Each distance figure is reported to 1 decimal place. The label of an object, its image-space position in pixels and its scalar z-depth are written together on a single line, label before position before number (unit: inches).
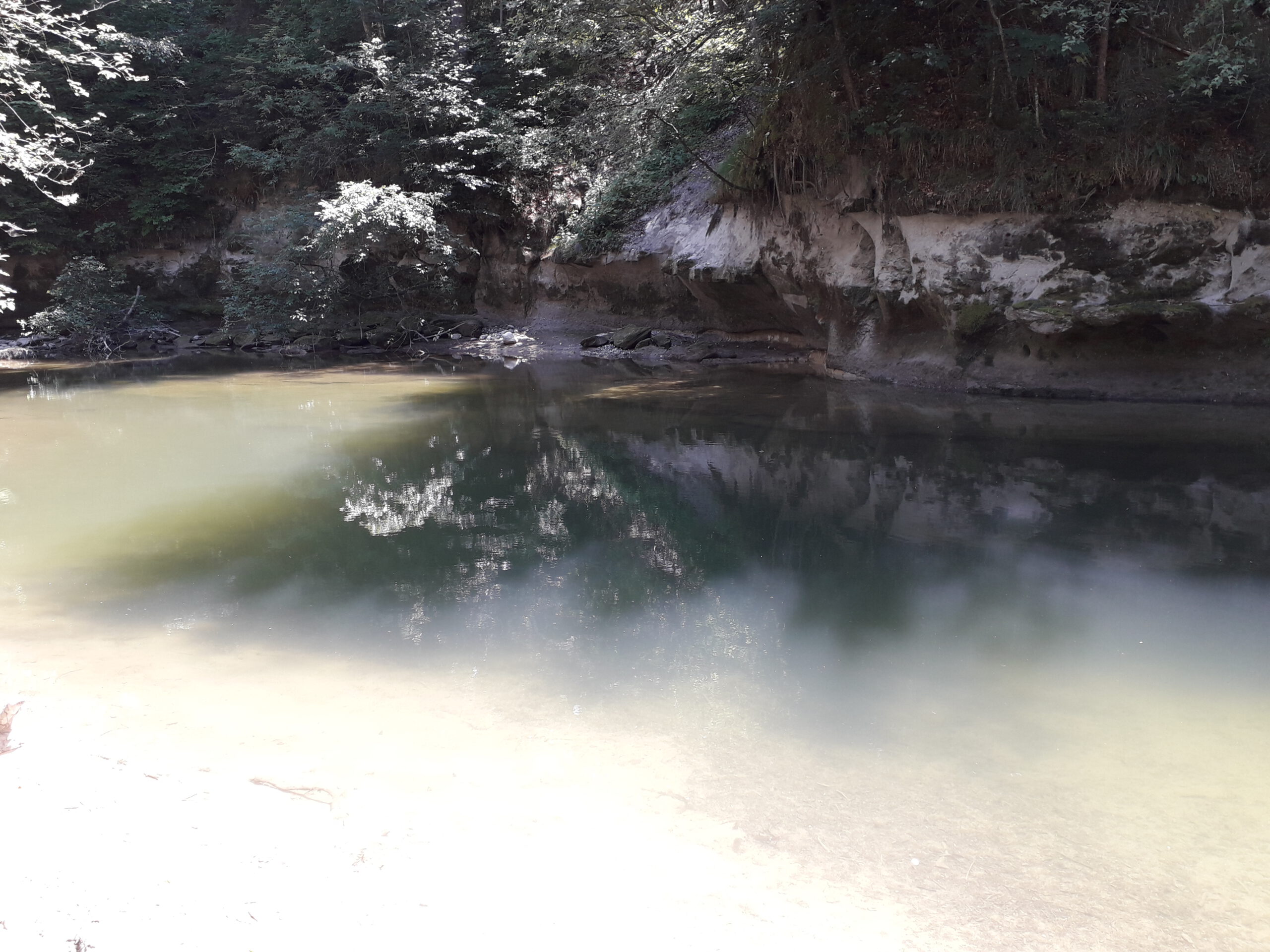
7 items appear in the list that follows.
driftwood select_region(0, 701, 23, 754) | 145.6
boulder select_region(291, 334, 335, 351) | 885.8
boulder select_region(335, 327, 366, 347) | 893.8
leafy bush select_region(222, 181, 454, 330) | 792.3
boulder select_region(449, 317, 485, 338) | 921.5
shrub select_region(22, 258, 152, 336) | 847.1
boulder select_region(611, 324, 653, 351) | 776.9
